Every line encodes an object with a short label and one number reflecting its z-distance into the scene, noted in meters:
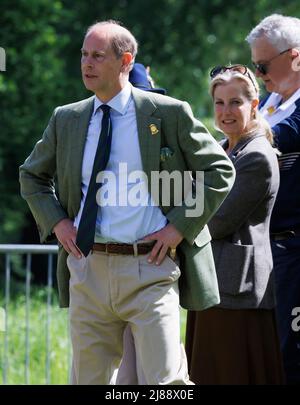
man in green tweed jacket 8.86
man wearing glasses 10.87
